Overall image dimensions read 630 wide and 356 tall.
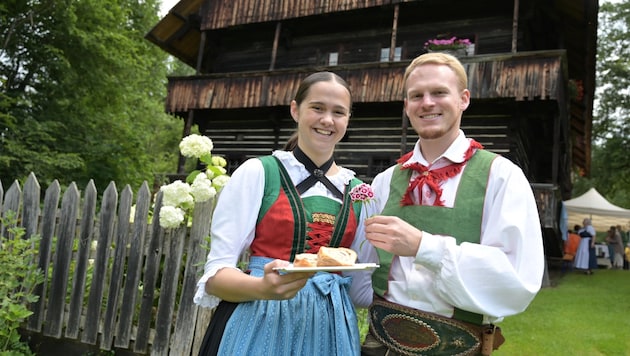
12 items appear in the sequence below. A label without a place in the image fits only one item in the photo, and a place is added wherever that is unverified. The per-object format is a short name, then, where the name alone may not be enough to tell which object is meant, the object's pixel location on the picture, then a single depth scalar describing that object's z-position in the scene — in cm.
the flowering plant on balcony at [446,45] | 998
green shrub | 363
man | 139
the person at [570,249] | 1457
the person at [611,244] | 1794
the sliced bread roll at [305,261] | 138
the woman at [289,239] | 167
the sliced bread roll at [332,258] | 141
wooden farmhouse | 973
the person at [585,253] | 1345
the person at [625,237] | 2591
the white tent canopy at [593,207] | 1694
